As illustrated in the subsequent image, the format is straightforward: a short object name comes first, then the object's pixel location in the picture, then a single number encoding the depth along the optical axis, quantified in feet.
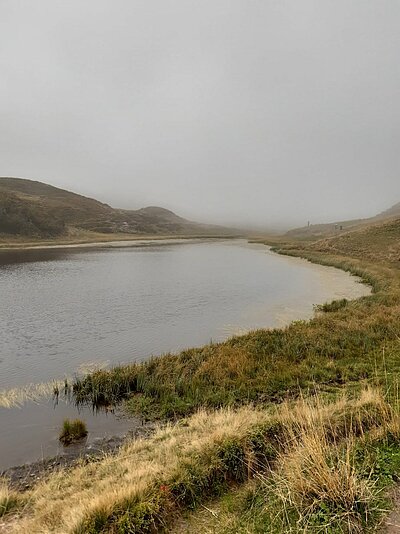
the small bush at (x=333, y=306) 85.78
